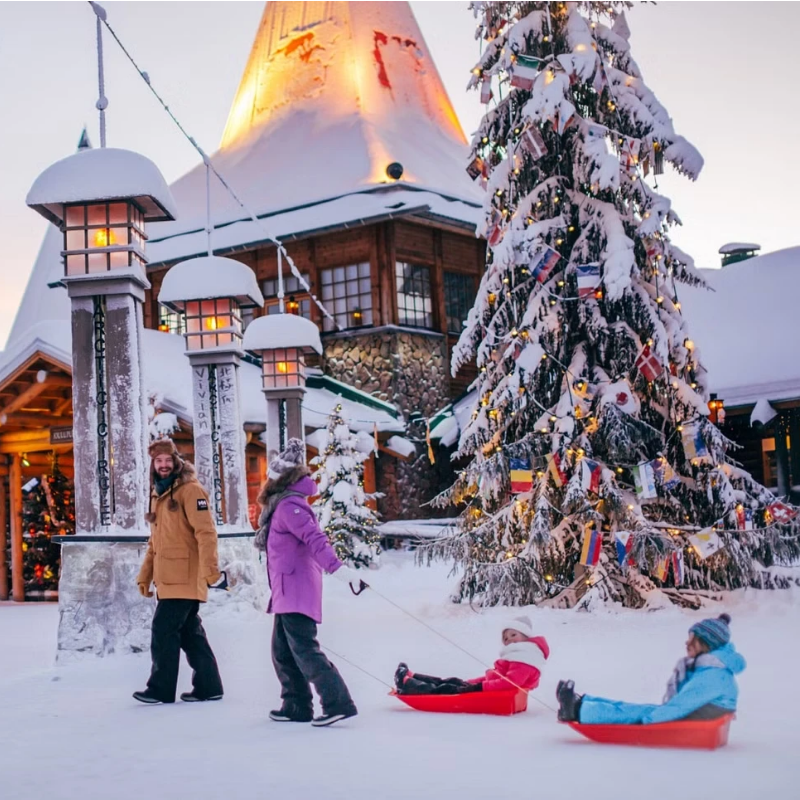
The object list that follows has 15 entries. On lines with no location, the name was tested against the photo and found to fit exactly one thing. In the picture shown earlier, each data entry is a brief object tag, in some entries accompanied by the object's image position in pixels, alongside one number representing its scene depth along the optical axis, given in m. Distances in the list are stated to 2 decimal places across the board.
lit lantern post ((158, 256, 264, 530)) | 14.06
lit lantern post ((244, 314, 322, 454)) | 16.94
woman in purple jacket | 6.03
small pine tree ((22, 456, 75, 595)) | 17.34
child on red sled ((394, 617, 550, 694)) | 6.30
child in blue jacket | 5.12
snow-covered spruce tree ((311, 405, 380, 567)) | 19.14
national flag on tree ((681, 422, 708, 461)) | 11.59
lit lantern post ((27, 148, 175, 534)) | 9.45
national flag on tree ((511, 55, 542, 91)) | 11.88
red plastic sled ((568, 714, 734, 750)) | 5.10
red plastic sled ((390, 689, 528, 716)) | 6.21
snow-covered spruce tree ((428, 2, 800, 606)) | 11.35
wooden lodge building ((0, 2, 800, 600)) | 18.56
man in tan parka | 6.84
